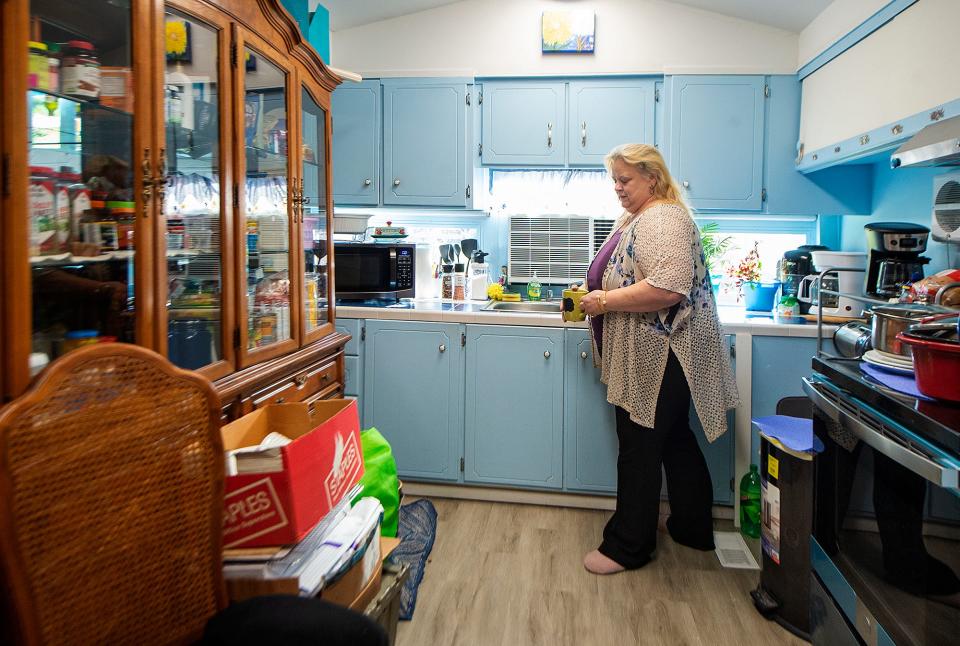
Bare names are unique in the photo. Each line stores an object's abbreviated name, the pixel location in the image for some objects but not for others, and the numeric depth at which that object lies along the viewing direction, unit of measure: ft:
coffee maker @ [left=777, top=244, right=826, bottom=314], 10.46
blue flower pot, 11.05
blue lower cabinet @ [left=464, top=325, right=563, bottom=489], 10.12
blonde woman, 7.59
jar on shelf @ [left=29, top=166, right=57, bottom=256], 4.04
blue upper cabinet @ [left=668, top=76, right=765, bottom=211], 10.71
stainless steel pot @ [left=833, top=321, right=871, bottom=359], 6.29
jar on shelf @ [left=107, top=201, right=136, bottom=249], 4.74
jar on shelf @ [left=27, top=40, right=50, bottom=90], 4.00
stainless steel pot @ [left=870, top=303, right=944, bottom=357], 5.09
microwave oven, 11.03
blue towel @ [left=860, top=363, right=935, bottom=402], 4.60
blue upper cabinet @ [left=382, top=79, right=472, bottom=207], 11.40
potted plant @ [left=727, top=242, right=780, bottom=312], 11.06
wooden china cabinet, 4.01
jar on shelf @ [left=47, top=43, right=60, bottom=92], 4.23
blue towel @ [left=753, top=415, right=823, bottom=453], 6.95
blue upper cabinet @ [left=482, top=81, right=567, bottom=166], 11.20
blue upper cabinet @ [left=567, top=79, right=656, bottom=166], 11.02
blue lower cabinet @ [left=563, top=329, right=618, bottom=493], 9.96
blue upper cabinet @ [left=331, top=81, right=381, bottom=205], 11.60
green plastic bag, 6.56
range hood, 5.67
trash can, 6.89
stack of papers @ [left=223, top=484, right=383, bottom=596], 4.56
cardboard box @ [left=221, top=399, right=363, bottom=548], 4.56
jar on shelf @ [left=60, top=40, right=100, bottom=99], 4.40
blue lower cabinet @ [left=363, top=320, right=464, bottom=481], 10.40
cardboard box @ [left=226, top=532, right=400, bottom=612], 4.53
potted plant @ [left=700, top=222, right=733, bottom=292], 11.64
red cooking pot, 4.11
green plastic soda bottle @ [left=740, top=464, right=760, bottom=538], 9.21
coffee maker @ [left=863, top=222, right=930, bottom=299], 8.20
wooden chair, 3.28
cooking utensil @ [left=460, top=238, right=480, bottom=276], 12.10
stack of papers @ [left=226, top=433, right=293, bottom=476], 4.53
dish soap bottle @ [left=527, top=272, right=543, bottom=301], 11.82
